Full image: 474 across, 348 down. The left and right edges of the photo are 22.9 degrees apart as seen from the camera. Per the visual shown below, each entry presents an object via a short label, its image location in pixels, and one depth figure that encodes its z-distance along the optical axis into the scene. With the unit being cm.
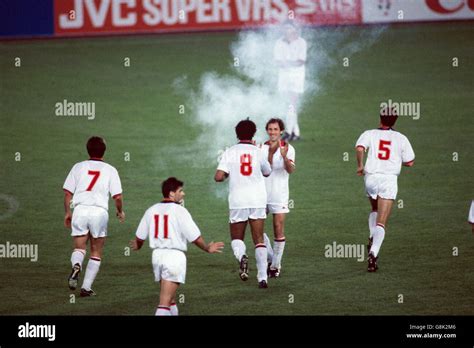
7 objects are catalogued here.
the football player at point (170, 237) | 1127
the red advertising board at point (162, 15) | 2667
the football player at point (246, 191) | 1287
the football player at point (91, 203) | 1283
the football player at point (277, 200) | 1354
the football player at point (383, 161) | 1392
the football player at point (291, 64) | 2173
